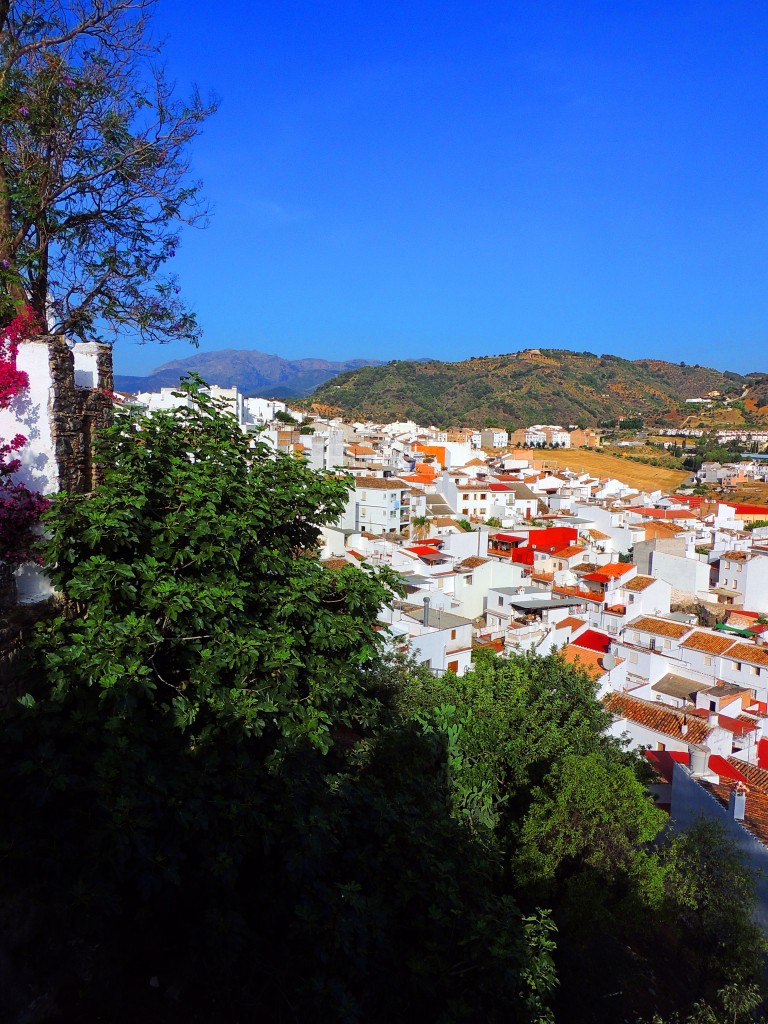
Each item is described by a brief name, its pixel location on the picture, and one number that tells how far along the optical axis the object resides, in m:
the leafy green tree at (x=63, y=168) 7.00
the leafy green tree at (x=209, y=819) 4.15
